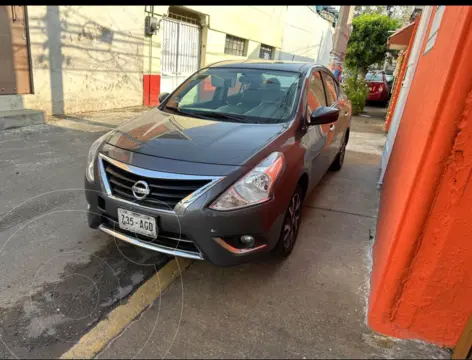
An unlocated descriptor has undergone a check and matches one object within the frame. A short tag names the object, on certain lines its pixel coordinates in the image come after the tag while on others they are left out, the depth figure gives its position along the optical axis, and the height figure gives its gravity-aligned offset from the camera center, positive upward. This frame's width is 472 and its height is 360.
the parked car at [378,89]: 16.44 -0.52
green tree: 17.67 +1.71
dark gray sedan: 2.24 -0.78
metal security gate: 10.53 +0.03
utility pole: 8.38 +0.80
